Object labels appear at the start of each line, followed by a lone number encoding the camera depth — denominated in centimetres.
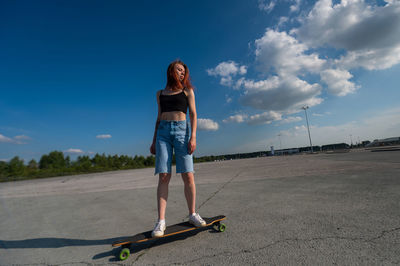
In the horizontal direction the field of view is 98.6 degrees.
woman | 211
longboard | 171
